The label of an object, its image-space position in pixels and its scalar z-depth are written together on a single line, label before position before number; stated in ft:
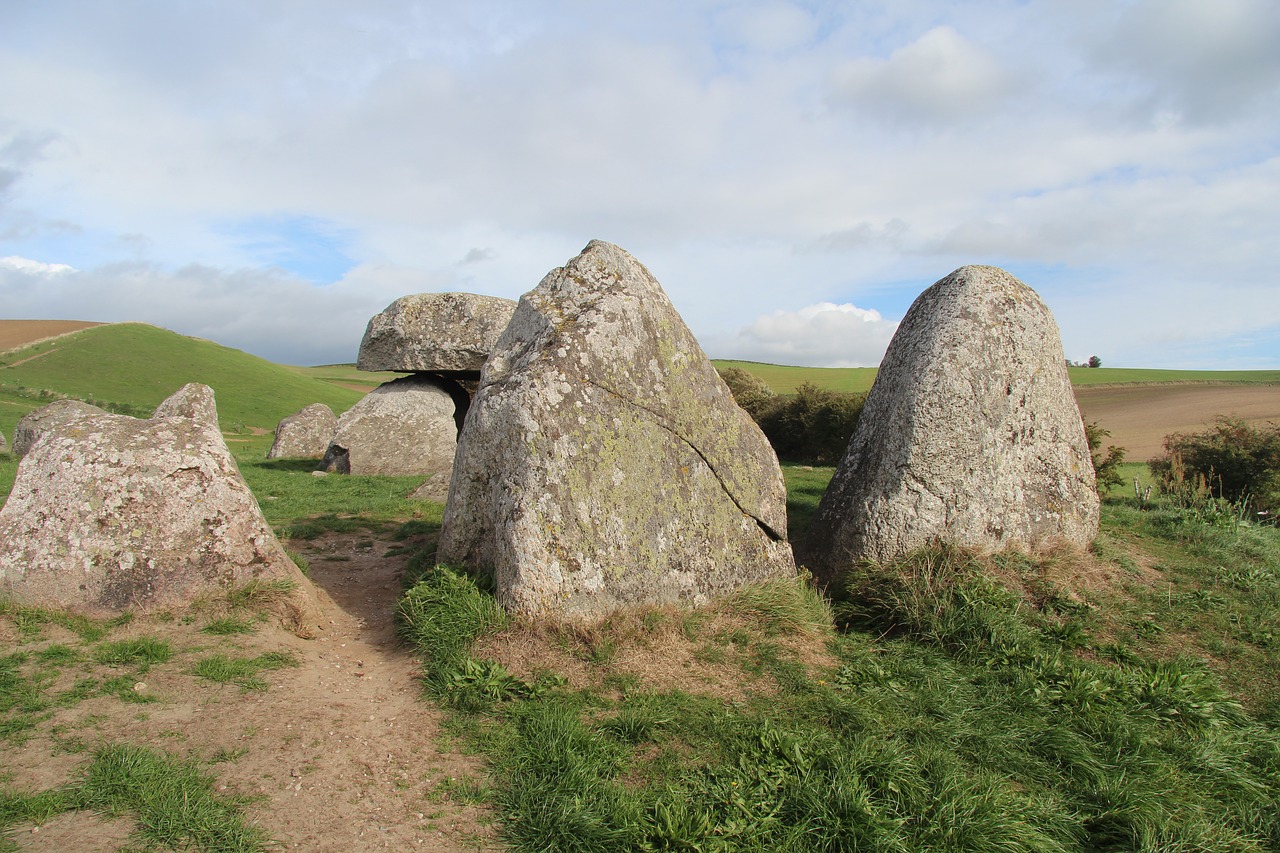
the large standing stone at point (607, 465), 20.25
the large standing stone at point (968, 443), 24.08
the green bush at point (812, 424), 65.36
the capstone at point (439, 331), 54.49
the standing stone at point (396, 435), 54.70
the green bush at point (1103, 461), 43.93
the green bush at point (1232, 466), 38.32
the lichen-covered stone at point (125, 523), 20.03
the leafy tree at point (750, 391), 80.33
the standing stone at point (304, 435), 67.46
